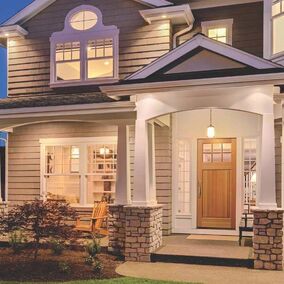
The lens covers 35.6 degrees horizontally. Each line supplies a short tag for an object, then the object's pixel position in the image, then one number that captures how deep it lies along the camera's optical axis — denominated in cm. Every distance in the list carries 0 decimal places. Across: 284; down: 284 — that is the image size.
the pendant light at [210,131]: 1050
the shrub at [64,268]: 738
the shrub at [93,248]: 823
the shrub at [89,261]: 789
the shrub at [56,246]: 875
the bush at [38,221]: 797
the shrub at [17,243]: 899
